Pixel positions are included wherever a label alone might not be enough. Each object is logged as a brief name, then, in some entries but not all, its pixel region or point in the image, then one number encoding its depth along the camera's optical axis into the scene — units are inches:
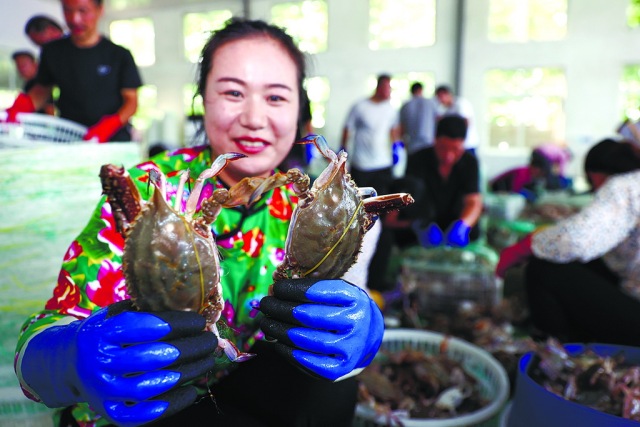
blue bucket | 42.3
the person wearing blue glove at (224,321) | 29.9
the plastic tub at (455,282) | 115.3
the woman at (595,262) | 67.4
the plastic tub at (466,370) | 57.6
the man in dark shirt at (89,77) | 96.6
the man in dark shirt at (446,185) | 122.1
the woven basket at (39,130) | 64.5
